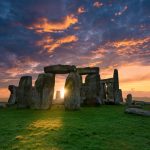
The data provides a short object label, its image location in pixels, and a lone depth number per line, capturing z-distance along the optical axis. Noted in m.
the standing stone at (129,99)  13.04
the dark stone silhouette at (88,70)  12.84
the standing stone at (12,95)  13.67
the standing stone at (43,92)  9.36
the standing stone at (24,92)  10.42
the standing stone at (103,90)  15.14
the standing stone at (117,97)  13.20
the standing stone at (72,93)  8.79
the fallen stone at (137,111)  7.25
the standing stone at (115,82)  13.80
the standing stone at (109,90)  16.06
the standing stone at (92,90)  11.24
